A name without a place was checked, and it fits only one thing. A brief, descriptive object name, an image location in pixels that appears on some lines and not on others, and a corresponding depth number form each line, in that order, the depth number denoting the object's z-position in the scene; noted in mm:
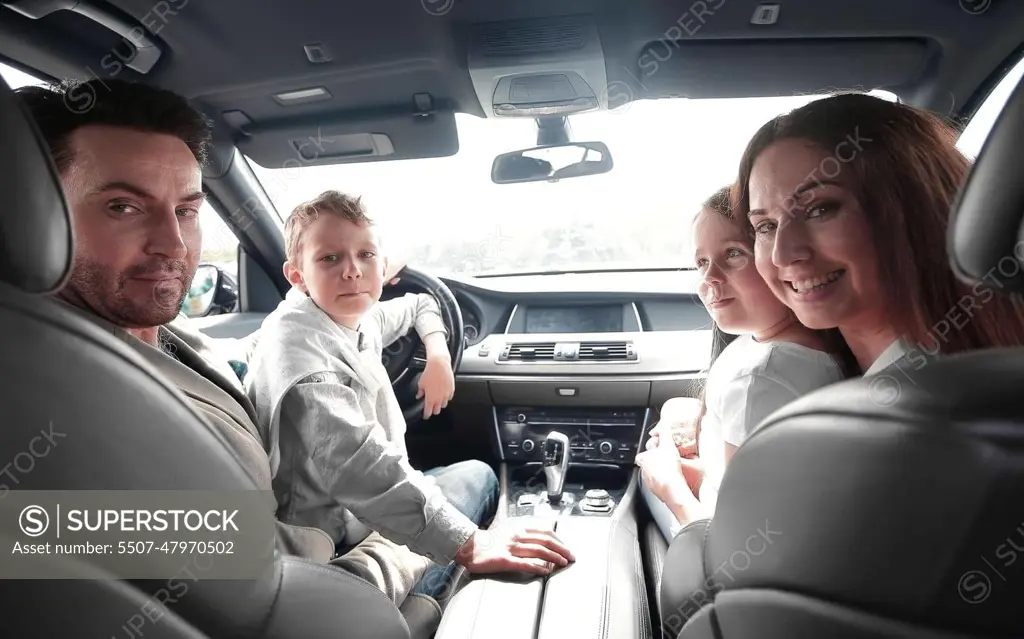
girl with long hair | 1041
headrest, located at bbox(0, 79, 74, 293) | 626
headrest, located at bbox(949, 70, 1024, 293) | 596
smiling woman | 746
